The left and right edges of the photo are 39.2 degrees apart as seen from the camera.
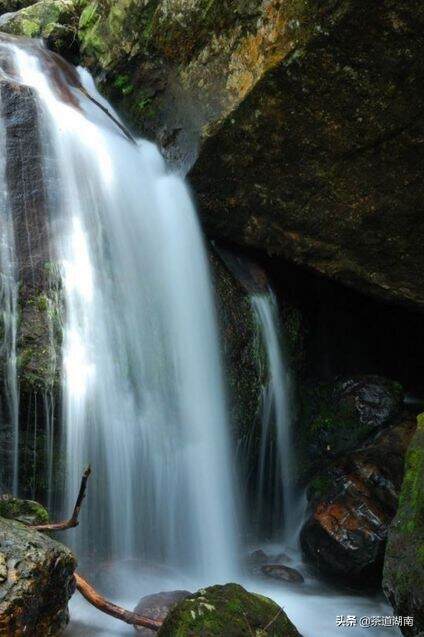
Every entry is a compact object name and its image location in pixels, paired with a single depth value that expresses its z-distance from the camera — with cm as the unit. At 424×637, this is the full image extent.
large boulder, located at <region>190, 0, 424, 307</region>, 472
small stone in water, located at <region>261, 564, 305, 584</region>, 504
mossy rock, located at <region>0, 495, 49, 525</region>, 362
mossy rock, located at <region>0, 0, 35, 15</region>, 1077
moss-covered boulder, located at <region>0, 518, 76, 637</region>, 275
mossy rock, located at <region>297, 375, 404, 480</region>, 653
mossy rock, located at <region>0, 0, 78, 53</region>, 824
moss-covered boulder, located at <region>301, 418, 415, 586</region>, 491
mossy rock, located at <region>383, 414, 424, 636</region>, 341
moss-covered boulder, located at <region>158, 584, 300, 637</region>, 302
